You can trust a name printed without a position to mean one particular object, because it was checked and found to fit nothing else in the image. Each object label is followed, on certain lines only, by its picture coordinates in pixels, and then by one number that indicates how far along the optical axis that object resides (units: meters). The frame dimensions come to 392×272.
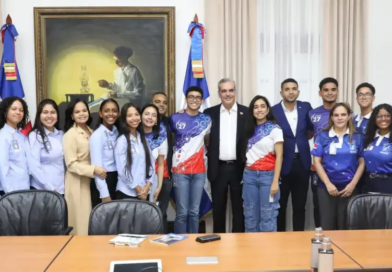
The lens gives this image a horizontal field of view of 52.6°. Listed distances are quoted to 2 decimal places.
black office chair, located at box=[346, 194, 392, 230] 2.67
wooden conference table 1.89
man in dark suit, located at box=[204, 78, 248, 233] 4.14
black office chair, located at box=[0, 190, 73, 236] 2.72
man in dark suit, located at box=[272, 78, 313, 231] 4.18
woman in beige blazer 3.56
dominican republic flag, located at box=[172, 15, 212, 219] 4.67
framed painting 4.81
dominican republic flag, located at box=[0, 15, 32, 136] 4.60
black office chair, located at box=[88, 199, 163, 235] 2.55
